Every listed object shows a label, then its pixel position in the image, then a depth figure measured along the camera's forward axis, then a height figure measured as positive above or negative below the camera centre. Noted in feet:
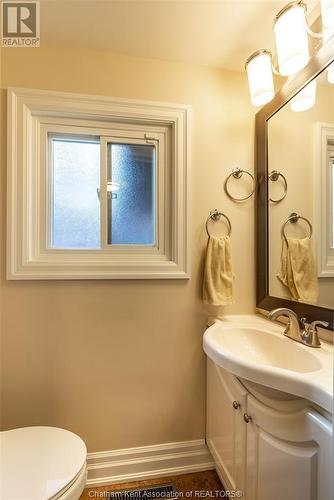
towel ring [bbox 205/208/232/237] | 4.57 +0.57
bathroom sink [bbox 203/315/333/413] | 2.20 -1.23
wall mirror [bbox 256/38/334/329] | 3.34 +0.82
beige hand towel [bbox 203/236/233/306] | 4.28 -0.43
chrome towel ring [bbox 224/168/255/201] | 4.63 +1.30
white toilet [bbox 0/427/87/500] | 2.53 -2.37
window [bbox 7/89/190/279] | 4.01 +1.04
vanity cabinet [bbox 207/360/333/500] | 2.16 -2.03
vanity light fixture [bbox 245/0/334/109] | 3.20 +2.79
